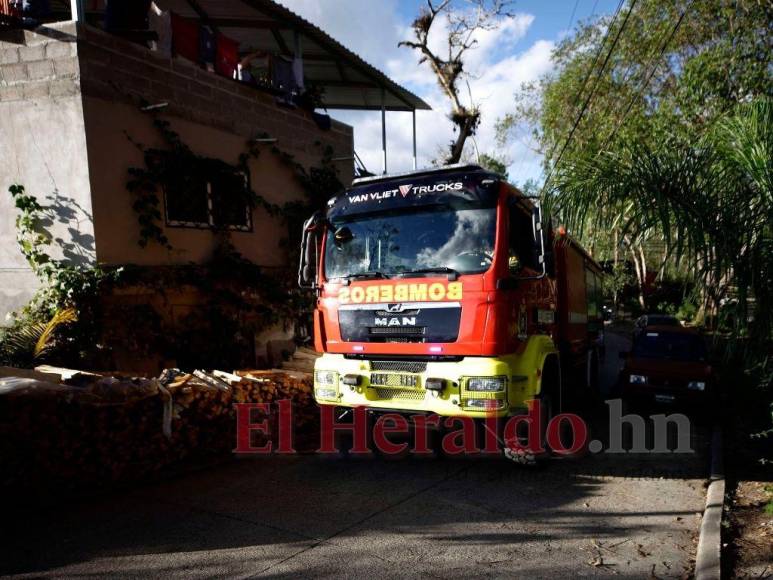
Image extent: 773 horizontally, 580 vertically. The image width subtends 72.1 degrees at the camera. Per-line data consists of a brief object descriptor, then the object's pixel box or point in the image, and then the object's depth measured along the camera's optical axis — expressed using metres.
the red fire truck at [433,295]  4.91
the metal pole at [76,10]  6.86
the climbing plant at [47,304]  6.49
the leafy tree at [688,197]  5.12
